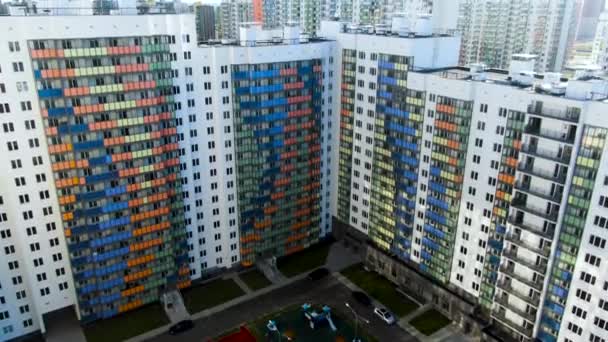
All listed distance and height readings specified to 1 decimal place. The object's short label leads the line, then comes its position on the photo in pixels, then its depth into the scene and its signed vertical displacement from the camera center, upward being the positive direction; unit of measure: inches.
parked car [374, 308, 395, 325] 3695.9 -2320.3
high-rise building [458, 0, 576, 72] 7495.1 -12.1
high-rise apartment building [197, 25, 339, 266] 3730.3 -952.9
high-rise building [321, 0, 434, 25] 7249.0 +223.3
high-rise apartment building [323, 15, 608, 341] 2723.9 -1119.6
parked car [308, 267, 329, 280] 4249.5 -2284.6
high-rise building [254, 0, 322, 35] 7499.5 +159.9
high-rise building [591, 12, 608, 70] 7048.2 -365.0
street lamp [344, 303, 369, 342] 3701.0 -2364.0
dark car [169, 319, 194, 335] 3570.4 -2338.1
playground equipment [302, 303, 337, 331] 3690.9 -2341.4
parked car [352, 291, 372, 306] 3918.6 -2315.8
